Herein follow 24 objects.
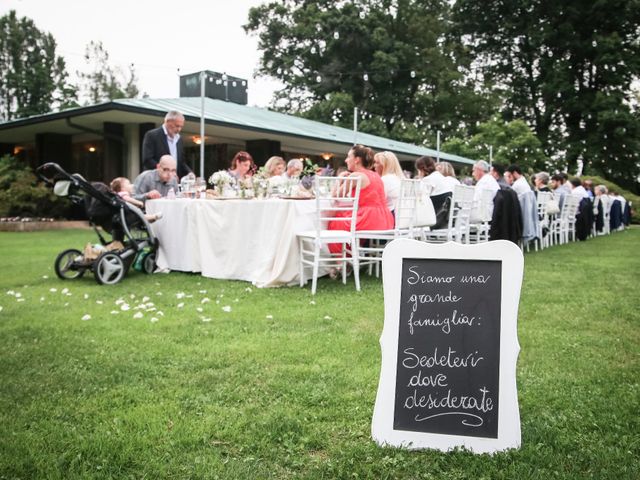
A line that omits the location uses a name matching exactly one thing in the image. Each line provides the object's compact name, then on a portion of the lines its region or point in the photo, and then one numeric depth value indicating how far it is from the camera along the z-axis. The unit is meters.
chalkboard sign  1.97
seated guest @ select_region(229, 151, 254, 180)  7.27
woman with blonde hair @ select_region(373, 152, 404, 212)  6.56
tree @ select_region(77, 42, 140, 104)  44.94
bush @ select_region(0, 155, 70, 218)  14.62
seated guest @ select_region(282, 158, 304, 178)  7.60
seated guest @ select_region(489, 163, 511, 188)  9.28
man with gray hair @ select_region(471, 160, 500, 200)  8.78
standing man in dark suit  6.79
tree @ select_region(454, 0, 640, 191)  27.11
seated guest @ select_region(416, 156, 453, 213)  7.60
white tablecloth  5.62
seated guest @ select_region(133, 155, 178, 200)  6.82
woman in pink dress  5.84
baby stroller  5.42
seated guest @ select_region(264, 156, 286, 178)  7.59
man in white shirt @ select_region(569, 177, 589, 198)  12.25
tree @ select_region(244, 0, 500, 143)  31.77
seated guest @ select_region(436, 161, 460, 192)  8.73
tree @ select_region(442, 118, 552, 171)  23.16
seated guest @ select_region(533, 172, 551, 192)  10.90
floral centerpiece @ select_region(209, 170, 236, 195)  6.39
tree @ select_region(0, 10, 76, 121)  41.72
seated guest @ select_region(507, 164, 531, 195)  9.05
